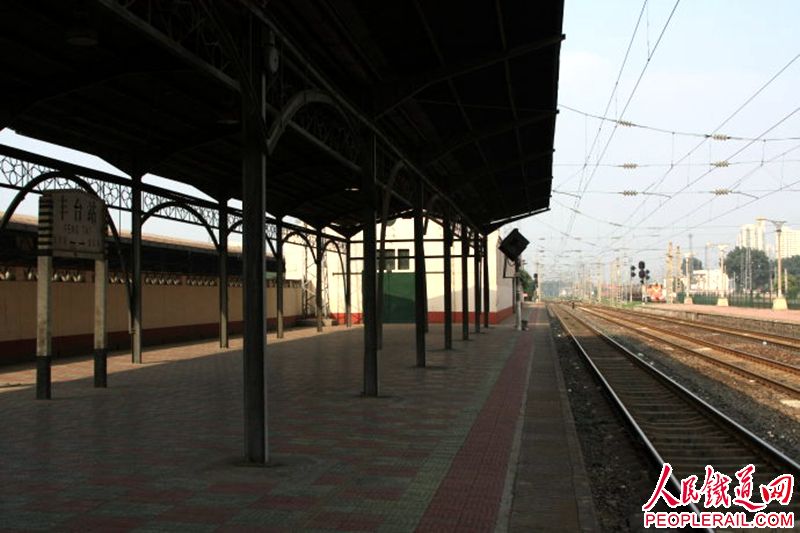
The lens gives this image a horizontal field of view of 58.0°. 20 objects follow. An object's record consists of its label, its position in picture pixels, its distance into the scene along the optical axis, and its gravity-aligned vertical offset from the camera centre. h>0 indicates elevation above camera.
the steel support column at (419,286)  17.59 +0.00
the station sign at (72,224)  12.27 +1.16
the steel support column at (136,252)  17.50 +0.92
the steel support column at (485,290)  34.41 -0.23
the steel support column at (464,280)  26.34 +0.21
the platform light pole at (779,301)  50.06 -1.36
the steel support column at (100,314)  13.49 -0.45
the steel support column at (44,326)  12.30 -0.61
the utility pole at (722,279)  67.19 -0.29
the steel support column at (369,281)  12.86 +0.10
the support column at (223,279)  22.41 +0.31
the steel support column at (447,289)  22.39 -0.10
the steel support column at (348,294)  34.21 -0.34
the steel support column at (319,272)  31.88 +0.67
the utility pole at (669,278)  74.30 +0.50
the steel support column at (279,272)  26.33 +0.60
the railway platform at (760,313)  39.14 -2.05
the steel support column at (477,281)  30.50 +0.18
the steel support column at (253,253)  8.05 +0.40
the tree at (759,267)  141.88 +2.91
